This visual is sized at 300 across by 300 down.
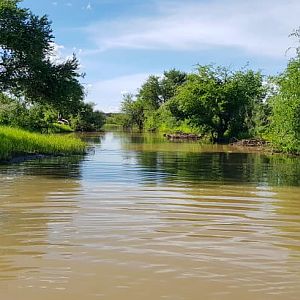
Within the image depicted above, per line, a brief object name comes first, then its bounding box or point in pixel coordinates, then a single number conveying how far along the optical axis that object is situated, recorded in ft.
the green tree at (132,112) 378.32
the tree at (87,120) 285.02
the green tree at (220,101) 169.07
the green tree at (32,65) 87.40
